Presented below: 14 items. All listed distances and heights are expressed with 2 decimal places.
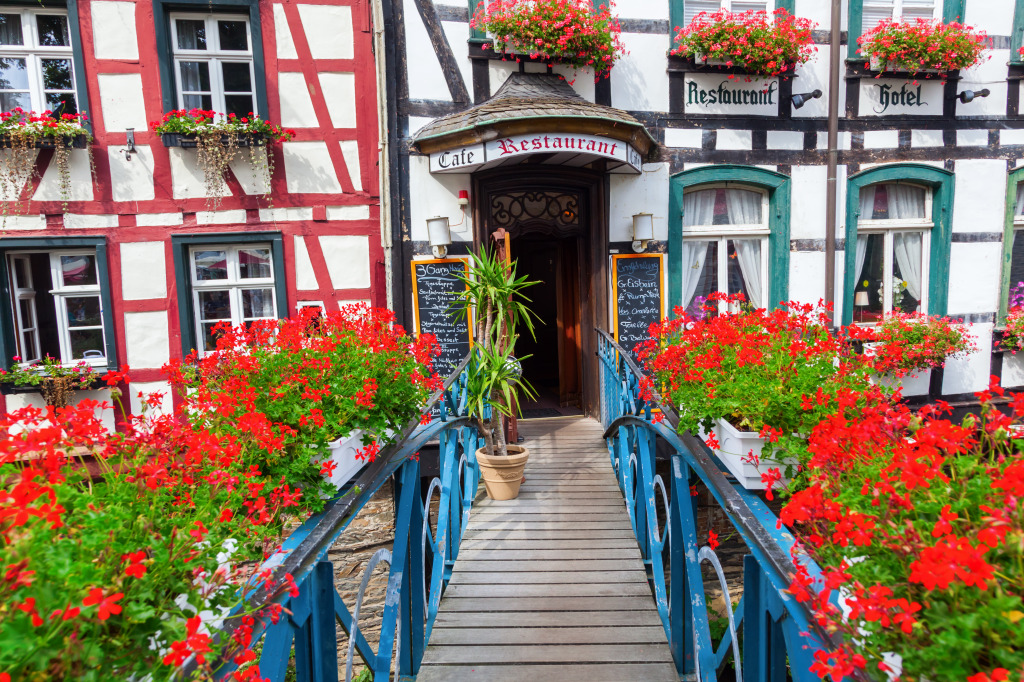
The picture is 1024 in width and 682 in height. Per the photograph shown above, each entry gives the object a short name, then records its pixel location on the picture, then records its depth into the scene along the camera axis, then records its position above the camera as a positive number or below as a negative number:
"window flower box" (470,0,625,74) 5.39 +2.41
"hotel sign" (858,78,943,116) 6.27 +1.93
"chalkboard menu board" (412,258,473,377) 5.70 -0.11
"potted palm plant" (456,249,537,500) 4.40 -0.64
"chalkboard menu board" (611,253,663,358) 6.07 -0.15
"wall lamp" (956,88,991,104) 6.25 +1.91
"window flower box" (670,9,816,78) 5.71 +2.38
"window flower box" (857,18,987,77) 5.97 +2.35
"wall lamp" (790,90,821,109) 6.03 +1.87
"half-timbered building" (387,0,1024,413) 5.69 +1.09
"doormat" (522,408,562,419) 7.04 -1.60
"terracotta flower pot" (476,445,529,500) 4.37 -1.44
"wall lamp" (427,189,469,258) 5.52 +0.53
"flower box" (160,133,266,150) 5.55 +1.51
